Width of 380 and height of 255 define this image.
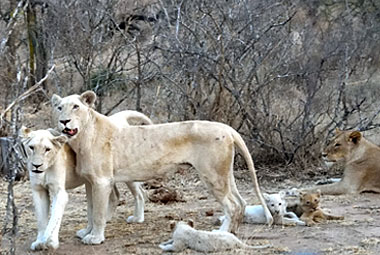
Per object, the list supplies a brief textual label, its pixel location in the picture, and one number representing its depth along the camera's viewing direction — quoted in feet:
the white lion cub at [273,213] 45.91
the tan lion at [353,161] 59.36
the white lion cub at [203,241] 38.45
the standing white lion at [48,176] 39.78
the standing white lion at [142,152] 41.98
